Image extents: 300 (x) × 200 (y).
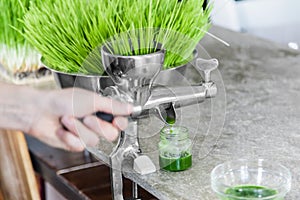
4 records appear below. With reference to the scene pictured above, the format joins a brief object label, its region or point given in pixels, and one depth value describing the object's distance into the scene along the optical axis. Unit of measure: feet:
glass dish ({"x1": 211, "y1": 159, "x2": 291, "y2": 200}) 3.58
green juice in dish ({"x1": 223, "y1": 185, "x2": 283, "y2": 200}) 3.57
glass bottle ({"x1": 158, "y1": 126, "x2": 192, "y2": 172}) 3.93
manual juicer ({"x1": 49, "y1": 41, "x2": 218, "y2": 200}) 3.77
